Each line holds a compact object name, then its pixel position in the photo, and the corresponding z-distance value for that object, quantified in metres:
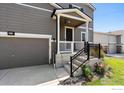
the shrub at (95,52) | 4.56
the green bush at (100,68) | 3.90
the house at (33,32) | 4.96
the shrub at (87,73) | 3.53
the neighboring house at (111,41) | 12.48
